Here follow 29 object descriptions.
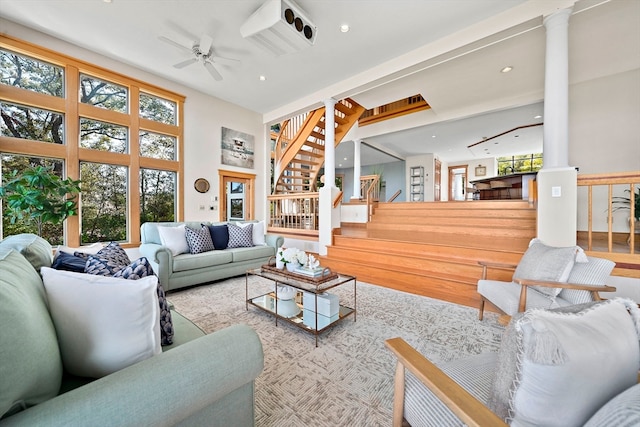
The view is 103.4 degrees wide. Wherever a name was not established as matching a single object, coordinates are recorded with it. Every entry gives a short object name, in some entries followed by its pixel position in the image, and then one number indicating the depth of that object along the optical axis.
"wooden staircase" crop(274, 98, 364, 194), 6.08
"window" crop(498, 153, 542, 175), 9.71
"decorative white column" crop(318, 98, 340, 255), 4.82
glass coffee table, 2.18
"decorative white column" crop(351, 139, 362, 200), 7.17
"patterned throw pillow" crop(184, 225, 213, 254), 3.71
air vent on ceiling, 2.78
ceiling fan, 3.24
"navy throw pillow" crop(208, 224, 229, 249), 4.06
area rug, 1.45
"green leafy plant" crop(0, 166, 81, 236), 2.97
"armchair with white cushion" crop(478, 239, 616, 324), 1.88
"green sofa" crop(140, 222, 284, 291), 3.21
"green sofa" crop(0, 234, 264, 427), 0.62
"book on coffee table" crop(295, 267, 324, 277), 2.39
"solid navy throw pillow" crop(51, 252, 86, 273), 1.24
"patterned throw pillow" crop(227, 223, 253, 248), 4.21
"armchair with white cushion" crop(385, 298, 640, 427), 0.59
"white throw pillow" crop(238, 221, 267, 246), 4.46
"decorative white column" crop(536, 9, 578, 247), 2.67
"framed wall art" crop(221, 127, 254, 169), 5.63
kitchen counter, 5.96
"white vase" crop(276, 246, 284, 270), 2.65
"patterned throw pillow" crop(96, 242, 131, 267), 1.55
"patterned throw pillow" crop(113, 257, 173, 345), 1.13
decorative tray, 2.31
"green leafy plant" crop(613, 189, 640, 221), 3.30
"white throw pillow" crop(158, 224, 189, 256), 3.54
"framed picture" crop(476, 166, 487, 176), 10.52
